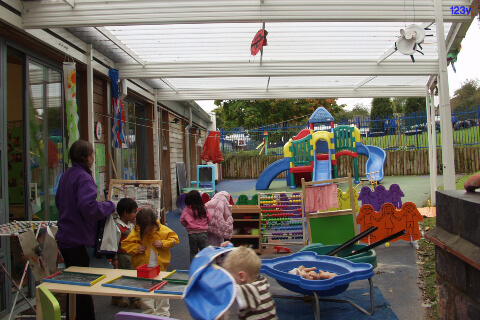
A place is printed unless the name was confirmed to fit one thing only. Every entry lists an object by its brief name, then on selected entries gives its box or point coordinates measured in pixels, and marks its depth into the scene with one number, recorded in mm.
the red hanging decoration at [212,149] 12672
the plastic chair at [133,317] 1851
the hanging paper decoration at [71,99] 5482
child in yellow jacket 4277
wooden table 2770
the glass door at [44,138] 5141
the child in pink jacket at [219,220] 6023
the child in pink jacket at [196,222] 5703
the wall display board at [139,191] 6238
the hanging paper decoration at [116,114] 7316
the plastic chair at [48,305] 2244
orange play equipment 6535
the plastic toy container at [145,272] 3207
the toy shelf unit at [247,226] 7168
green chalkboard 6078
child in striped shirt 2390
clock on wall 6750
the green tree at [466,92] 34431
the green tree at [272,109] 34031
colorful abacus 7430
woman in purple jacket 3595
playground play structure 14930
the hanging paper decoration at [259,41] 5656
